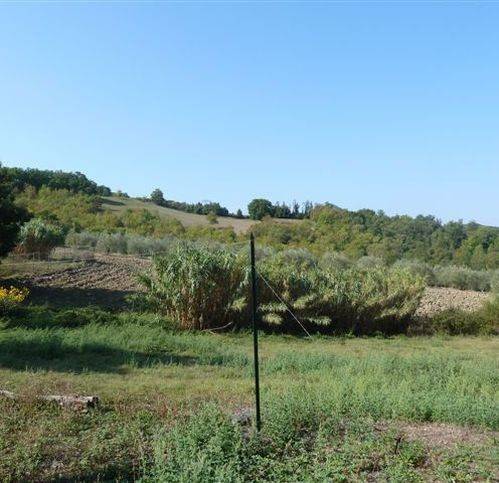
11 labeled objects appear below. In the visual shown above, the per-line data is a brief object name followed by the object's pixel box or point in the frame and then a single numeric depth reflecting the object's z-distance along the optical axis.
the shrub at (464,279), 39.41
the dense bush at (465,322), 22.47
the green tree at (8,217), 19.89
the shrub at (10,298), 16.43
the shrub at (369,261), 37.29
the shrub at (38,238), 26.77
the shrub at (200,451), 4.79
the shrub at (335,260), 34.72
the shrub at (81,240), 37.47
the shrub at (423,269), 38.82
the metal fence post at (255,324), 6.21
